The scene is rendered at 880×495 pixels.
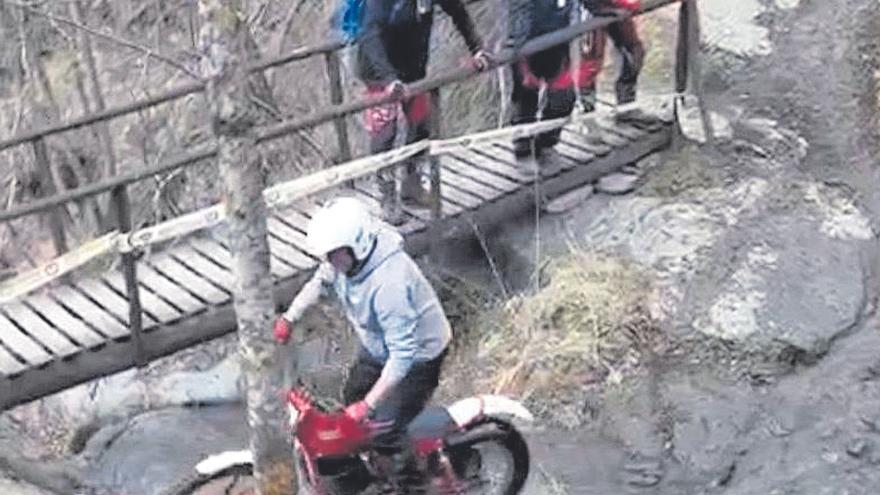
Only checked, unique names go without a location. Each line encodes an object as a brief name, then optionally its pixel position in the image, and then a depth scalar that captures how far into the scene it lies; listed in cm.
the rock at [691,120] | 946
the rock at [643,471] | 711
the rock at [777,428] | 723
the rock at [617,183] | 909
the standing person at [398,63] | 790
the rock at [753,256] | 791
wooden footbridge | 735
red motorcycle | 626
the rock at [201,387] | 925
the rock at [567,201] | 895
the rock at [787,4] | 1084
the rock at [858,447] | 698
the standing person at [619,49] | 884
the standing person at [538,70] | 839
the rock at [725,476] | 700
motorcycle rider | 573
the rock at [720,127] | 946
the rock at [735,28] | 1041
